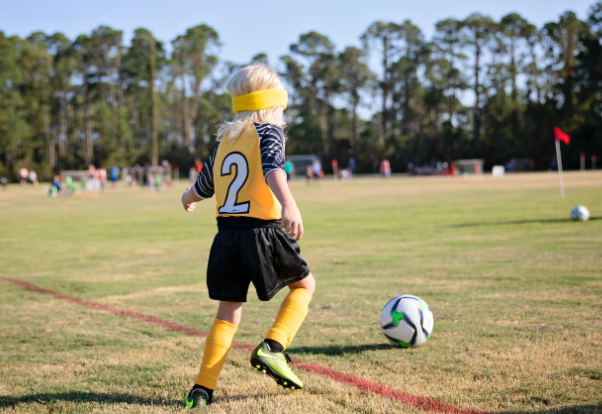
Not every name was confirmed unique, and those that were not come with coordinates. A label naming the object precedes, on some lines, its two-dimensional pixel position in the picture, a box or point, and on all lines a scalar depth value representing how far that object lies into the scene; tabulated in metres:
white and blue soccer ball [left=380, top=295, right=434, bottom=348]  4.71
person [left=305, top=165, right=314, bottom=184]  50.11
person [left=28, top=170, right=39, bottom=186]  63.03
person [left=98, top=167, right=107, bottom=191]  44.63
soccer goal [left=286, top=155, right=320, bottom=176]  72.69
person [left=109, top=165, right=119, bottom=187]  55.39
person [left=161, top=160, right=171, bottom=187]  53.22
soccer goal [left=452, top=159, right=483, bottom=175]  56.06
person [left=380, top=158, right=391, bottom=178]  57.72
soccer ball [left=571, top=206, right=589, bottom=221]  14.02
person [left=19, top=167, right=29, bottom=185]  60.54
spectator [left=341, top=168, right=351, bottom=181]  58.09
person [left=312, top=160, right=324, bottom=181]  55.29
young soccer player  3.45
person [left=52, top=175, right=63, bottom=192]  39.62
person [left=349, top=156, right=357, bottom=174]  77.85
